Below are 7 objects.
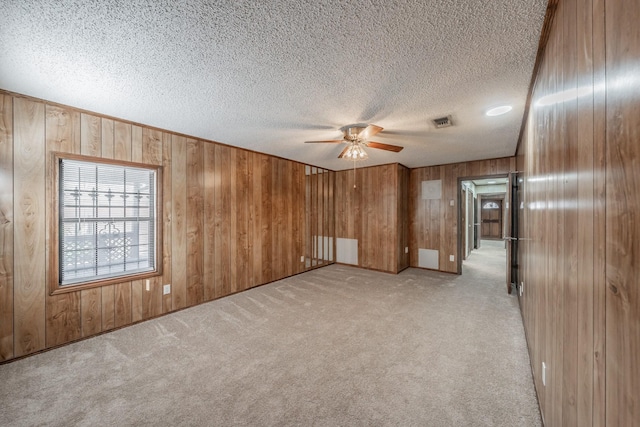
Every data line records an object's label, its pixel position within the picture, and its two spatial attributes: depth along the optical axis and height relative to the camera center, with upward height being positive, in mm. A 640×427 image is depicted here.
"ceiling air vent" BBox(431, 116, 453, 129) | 2643 +1014
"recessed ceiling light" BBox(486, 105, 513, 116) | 2396 +1035
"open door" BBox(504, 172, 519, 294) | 3859 -171
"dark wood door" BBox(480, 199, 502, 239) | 10820 -163
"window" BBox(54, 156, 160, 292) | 2518 -60
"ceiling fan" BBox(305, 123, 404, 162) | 2801 +902
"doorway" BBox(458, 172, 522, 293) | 3924 -115
